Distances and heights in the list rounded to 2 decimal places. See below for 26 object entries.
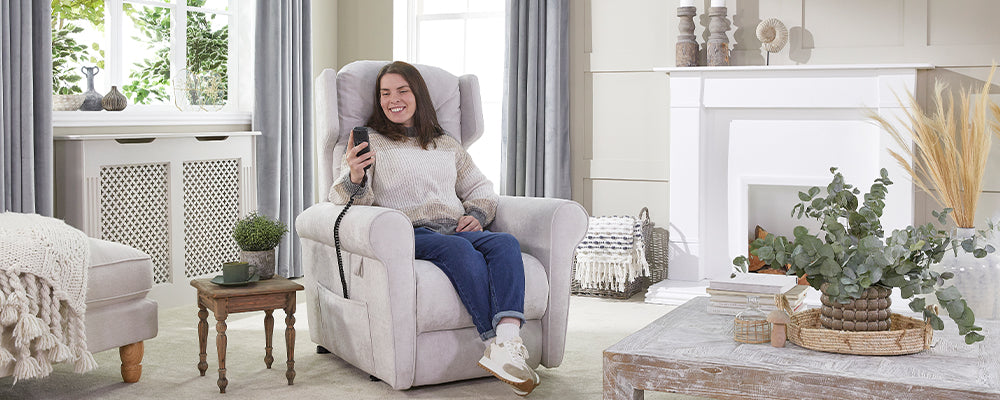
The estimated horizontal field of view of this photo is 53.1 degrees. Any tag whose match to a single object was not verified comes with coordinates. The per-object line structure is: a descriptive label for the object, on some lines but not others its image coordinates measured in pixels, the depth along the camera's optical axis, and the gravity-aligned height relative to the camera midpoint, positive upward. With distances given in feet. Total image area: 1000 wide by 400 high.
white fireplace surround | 14.03 +0.47
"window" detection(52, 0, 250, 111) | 14.25 +1.89
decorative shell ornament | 14.58 +2.04
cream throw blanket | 8.48 -1.07
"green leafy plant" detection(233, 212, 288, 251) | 10.23 -0.61
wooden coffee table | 6.69 -1.36
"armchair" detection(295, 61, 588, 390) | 9.46 -1.00
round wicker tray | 7.29 -1.22
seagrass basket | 15.47 -1.31
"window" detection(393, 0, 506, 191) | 17.97 +2.40
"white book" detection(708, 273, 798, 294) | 8.77 -0.97
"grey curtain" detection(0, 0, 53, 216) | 12.14 +0.83
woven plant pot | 7.44 -1.03
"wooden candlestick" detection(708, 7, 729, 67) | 14.97 +2.02
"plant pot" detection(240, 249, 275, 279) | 10.28 -0.89
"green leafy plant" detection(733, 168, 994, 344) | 7.16 -0.61
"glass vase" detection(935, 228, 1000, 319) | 10.55 -1.13
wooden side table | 9.73 -1.27
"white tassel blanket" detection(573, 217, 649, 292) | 14.94 -1.21
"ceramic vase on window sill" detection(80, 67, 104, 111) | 13.89 +1.07
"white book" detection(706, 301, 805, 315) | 8.75 -1.18
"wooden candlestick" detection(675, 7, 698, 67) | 15.19 +2.02
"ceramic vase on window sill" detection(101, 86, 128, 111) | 13.98 +1.02
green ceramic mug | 9.92 -0.98
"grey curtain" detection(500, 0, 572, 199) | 16.37 +1.22
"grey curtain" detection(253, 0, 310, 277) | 16.07 +0.97
